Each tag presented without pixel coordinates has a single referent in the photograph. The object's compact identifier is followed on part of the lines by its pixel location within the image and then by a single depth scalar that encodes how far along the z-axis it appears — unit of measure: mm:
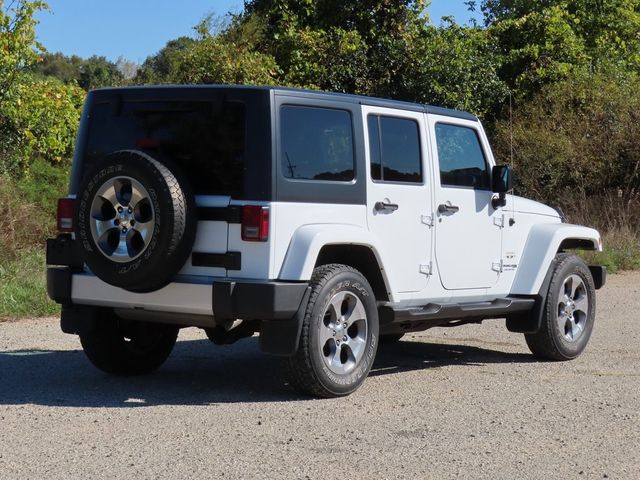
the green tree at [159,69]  21695
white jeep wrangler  6672
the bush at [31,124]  15852
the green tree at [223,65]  19578
